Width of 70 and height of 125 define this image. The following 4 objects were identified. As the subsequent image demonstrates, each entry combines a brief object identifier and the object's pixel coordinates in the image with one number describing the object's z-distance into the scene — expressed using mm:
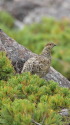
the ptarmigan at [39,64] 14797
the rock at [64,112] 11581
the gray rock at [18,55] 16219
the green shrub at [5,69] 13766
